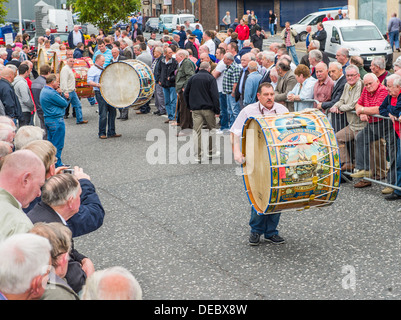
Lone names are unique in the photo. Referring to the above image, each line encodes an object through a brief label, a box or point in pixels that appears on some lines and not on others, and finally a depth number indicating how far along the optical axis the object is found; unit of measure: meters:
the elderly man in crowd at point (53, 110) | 10.81
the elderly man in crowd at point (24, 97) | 12.16
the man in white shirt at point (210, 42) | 18.95
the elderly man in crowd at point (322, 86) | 9.36
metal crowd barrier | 8.36
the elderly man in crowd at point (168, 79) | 14.34
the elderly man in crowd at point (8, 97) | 11.17
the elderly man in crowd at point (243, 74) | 12.14
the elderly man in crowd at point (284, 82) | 10.50
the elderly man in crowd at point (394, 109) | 7.93
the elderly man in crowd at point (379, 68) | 9.59
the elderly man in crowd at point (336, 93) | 9.27
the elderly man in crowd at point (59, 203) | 4.53
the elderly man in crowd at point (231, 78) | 12.60
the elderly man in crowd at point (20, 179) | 4.26
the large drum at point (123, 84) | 13.48
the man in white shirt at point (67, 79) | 13.55
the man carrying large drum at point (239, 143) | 6.80
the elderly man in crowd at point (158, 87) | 15.05
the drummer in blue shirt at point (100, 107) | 13.48
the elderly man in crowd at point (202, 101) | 11.01
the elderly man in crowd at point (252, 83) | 11.47
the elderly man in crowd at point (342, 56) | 10.80
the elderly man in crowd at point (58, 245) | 3.63
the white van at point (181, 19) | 43.19
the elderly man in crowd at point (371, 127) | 8.43
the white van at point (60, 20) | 38.72
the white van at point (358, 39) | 21.31
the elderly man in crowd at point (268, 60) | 11.70
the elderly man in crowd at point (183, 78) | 13.31
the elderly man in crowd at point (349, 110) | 8.91
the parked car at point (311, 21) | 34.81
